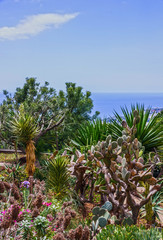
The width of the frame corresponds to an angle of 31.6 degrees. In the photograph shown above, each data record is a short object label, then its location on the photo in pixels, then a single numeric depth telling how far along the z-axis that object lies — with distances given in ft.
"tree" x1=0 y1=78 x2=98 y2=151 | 40.06
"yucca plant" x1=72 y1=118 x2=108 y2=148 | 29.37
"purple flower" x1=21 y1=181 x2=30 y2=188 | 18.62
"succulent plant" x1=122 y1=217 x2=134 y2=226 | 13.62
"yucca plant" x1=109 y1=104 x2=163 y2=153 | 29.22
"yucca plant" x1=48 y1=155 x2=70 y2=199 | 20.86
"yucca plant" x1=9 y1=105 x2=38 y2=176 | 25.40
